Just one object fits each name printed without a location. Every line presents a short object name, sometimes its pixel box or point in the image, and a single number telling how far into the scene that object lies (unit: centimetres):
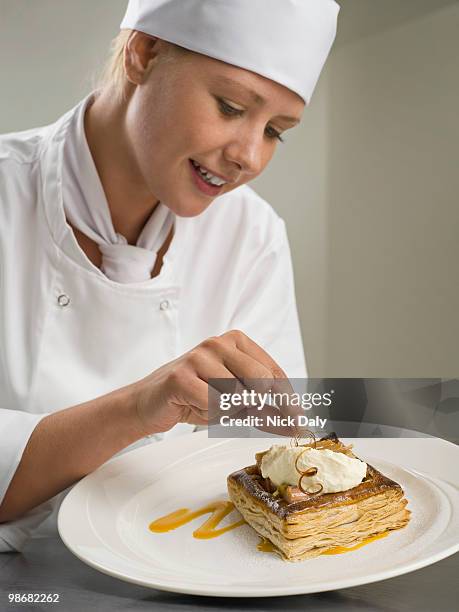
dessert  85
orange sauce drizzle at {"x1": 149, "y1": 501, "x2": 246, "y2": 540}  92
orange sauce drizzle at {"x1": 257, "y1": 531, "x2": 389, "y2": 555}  85
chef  109
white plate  77
